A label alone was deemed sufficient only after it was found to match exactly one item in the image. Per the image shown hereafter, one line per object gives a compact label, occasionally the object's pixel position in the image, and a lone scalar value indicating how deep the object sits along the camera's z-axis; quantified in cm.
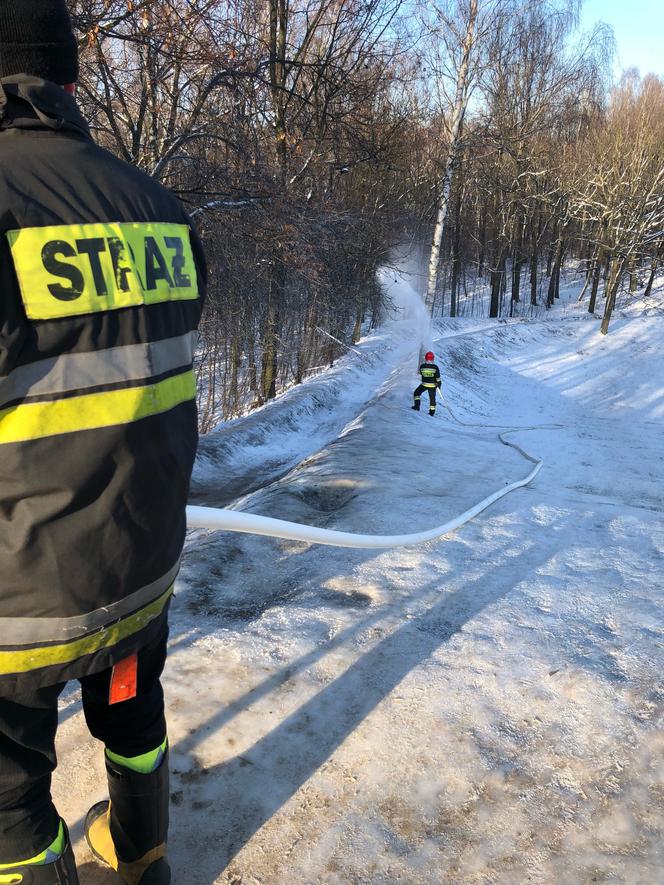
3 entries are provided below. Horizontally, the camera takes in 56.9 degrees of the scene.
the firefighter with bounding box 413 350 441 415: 1102
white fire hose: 262
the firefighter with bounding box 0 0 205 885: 107
